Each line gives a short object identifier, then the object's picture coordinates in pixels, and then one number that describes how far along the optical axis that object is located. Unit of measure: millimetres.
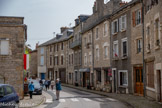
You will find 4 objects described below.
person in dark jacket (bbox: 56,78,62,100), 21344
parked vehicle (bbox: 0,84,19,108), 11570
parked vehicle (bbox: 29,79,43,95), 26484
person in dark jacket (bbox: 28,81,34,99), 21219
